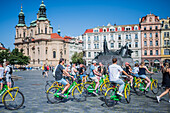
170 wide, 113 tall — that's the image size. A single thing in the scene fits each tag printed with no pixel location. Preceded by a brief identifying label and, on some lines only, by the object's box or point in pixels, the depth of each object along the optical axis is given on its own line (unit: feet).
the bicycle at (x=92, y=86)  29.96
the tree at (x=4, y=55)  230.07
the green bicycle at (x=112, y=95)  24.80
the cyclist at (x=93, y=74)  32.17
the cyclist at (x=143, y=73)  31.91
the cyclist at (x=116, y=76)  24.62
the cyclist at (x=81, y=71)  42.08
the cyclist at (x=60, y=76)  26.22
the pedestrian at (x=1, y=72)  27.89
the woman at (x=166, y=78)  26.08
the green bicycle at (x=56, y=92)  26.58
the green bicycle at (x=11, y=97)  23.13
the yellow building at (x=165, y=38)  198.29
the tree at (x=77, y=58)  277.81
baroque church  280.94
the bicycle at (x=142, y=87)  32.35
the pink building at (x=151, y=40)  201.46
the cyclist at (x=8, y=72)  30.85
